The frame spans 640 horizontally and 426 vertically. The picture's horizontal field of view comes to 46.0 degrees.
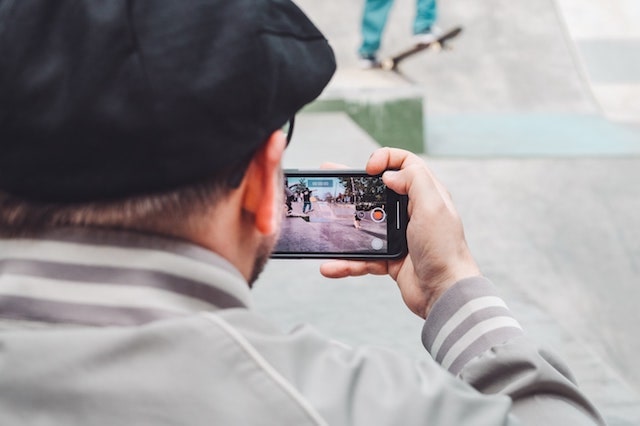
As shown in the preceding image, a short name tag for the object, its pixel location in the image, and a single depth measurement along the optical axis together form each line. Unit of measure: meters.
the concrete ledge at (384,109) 5.75
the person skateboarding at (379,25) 6.49
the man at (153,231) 0.64
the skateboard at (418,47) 6.43
